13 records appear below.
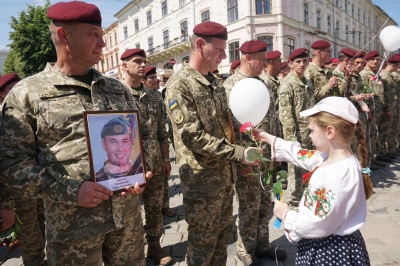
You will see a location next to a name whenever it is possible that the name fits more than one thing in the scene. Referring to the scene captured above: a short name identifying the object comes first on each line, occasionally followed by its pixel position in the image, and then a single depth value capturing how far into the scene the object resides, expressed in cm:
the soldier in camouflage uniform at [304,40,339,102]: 539
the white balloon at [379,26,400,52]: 588
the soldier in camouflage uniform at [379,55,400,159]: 756
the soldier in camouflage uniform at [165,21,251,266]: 234
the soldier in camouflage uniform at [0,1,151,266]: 167
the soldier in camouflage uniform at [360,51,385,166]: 690
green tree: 2189
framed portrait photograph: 163
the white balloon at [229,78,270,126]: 249
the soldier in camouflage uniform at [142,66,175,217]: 427
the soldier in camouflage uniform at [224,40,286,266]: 310
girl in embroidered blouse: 173
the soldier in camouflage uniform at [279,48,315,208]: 434
